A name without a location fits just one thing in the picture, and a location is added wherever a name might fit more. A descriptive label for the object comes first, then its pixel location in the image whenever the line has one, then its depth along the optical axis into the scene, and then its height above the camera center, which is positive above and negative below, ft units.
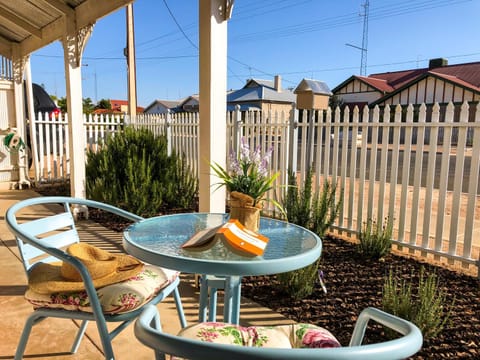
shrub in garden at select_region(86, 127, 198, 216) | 18.06 -2.27
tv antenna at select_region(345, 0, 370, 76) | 127.44 +27.31
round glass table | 4.69 -1.66
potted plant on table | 6.20 -0.90
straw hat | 5.64 -2.22
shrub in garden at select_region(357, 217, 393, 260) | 12.30 -3.47
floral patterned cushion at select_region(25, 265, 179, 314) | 5.35 -2.37
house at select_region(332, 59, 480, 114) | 84.12 +11.41
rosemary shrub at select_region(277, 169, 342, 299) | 13.23 -2.59
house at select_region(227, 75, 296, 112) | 91.40 +8.07
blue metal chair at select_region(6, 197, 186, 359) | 5.05 -2.03
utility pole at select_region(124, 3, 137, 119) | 37.83 +6.44
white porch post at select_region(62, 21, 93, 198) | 17.22 +1.81
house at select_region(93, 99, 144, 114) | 195.42 +14.96
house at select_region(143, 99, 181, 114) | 182.19 +11.77
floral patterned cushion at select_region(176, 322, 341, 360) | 4.05 -2.20
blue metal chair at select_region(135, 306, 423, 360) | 2.52 -1.45
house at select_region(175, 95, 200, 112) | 151.94 +12.03
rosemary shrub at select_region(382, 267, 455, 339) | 7.53 -3.50
